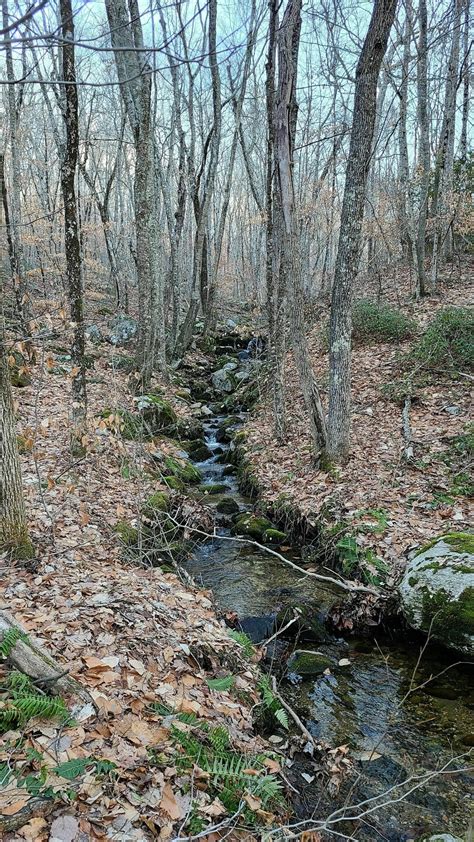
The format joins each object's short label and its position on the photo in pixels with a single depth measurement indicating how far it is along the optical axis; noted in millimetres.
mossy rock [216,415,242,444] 12373
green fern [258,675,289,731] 3999
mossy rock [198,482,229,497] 9492
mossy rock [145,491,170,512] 7855
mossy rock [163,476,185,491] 8898
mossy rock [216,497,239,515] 8727
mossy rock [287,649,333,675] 5078
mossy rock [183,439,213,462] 11328
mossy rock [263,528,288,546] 7695
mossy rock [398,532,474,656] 5059
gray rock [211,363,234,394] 16355
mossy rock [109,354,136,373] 13780
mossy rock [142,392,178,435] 11180
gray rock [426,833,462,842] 3209
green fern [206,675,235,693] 3766
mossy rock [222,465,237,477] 10562
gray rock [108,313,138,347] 16705
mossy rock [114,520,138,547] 6496
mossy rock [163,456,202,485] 9656
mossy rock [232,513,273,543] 7836
